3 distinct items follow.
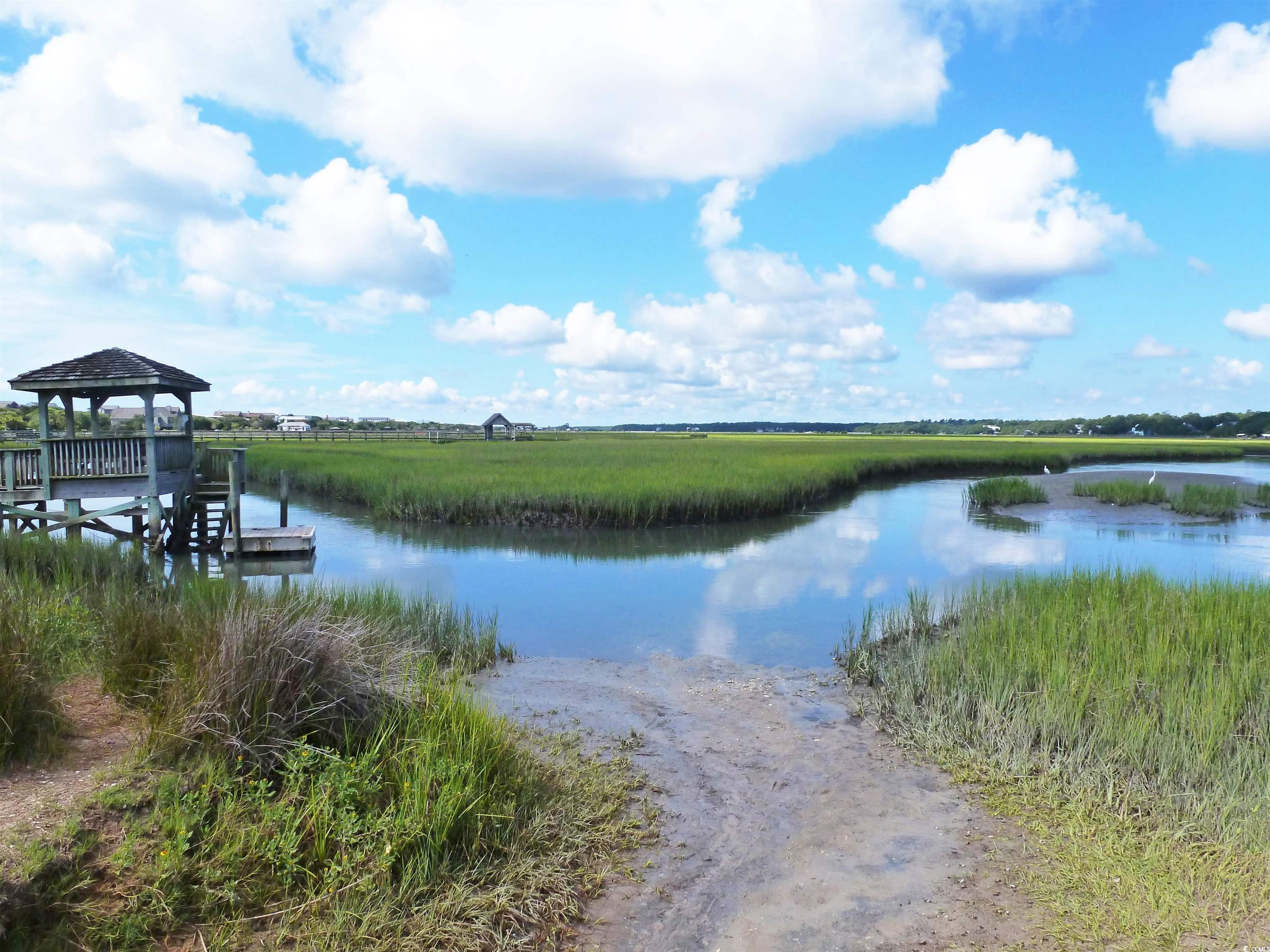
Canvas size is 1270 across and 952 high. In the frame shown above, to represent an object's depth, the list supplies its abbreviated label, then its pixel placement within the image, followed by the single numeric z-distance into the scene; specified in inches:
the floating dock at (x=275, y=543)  620.4
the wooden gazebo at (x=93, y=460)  534.6
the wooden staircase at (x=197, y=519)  655.1
